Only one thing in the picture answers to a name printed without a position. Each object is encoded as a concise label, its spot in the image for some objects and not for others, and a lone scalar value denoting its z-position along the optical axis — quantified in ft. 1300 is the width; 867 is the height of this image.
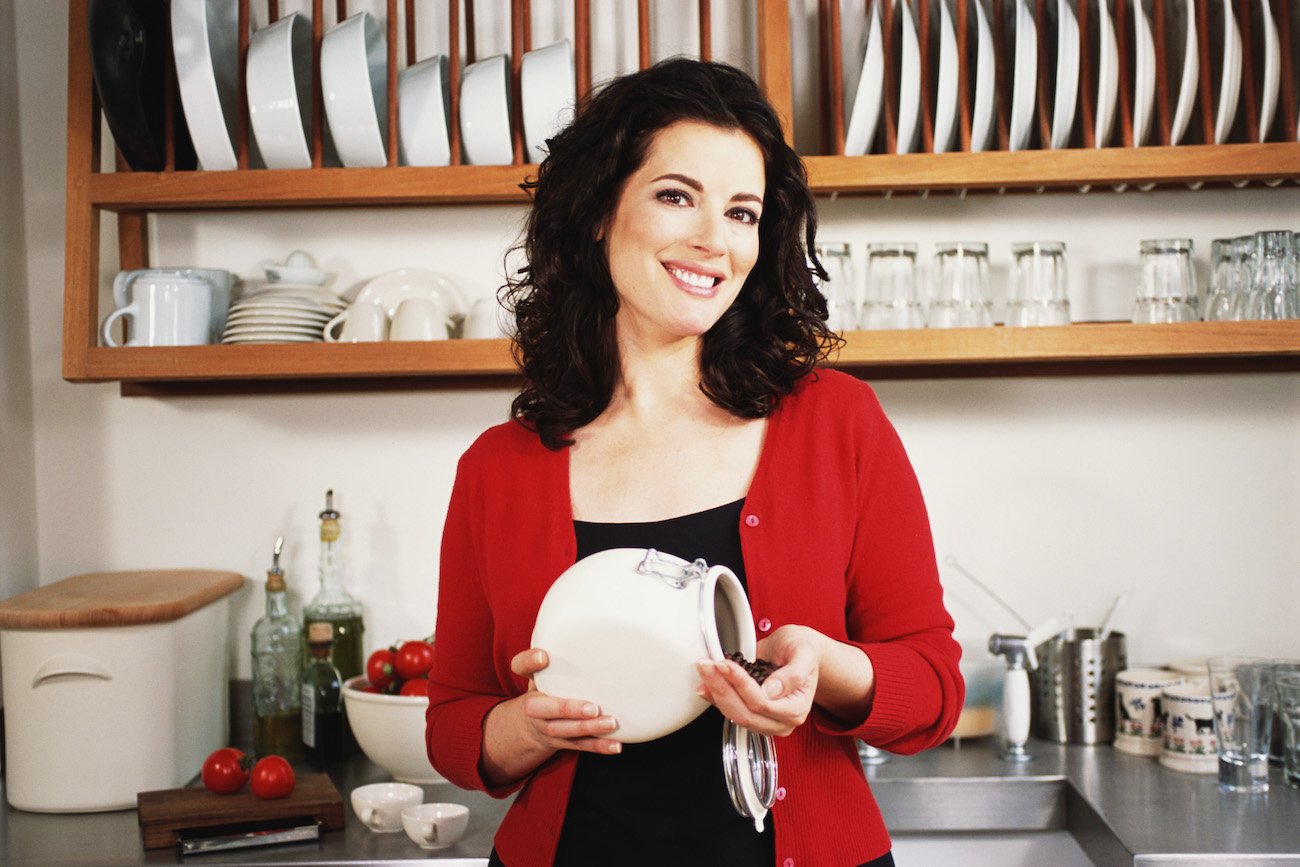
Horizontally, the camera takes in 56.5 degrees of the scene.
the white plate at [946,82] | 5.84
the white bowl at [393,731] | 5.69
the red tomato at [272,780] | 5.22
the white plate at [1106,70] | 5.96
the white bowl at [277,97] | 5.92
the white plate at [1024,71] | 5.83
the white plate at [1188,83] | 5.81
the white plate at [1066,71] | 5.84
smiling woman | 3.41
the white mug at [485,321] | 6.17
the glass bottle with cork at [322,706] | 6.24
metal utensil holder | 6.29
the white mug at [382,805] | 5.24
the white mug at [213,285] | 6.14
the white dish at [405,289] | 6.62
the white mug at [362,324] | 6.08
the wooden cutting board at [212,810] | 5.10
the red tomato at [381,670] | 5.99
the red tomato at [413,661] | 5.91
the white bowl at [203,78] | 5.87
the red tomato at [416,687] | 5.75
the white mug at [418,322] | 6.09
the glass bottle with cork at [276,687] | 6.36
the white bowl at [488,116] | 6.00
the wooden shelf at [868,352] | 5.83
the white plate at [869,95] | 5.91
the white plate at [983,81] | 5.92
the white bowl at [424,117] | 6.04
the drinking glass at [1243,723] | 5.52
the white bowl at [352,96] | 5.91
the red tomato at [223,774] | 5.34
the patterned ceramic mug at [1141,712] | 6.10
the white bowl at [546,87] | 5.95
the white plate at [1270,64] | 5.90
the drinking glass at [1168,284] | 6.03
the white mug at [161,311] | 6.09
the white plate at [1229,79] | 5.92
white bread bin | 5.58
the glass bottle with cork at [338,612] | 6.62
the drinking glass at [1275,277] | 5.89
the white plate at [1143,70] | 5.97
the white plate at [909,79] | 5.91
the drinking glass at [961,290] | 6.07
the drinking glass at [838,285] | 6.04
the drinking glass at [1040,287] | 6.04
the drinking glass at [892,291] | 6.08
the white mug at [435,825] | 4.97
